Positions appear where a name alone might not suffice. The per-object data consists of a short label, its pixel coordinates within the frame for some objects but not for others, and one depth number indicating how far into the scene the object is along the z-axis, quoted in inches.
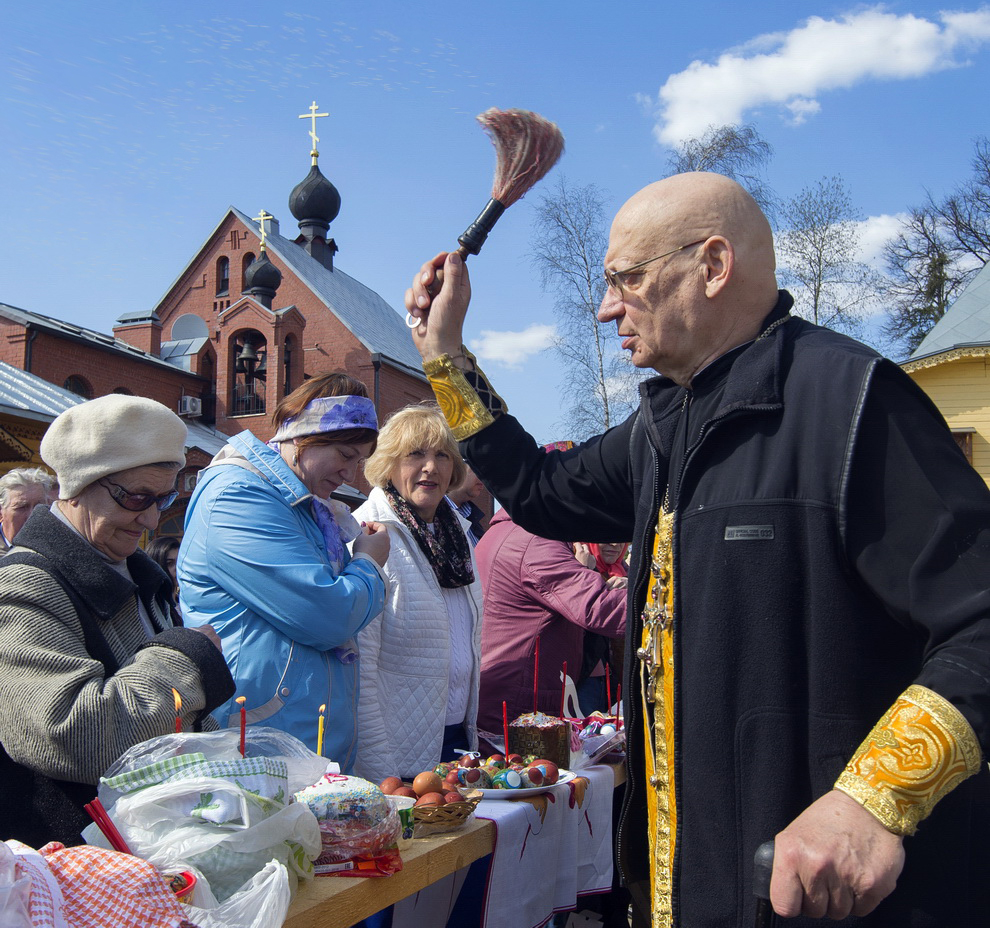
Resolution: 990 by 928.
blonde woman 131.6
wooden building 695.1
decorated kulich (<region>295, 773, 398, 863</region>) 85.4
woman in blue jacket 111.3
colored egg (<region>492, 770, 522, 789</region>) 119.6
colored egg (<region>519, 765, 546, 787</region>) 121.0
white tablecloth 111.7
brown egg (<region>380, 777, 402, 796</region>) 107.0
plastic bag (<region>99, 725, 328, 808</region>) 73.7
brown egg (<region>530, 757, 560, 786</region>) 122.8
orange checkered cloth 61.6
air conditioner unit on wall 1107.3
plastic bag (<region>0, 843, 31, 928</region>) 55.4
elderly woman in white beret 76.1
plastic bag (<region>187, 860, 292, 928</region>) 65.7
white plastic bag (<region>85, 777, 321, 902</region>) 68.7
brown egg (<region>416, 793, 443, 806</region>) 101.4
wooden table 77.9
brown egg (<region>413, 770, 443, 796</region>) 106.3
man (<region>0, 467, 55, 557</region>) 217.3
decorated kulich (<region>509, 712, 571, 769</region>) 132.7
